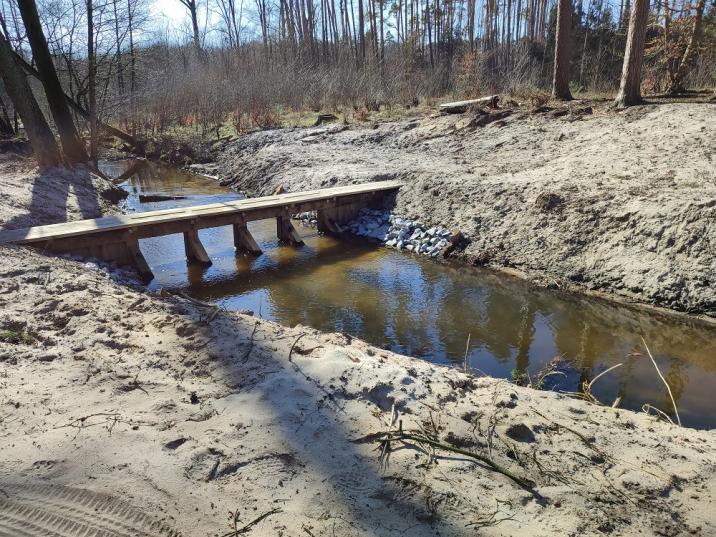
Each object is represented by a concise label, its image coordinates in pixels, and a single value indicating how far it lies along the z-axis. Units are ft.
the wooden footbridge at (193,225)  25.71
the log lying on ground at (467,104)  51.31
